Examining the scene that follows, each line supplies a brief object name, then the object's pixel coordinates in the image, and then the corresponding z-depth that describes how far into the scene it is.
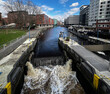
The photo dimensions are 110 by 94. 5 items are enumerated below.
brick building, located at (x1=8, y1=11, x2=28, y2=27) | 57.09
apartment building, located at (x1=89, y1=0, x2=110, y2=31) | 77.11
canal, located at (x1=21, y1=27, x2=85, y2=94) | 10.24
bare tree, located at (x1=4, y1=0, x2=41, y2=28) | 56.45
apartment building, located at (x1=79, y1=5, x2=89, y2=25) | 123.78
